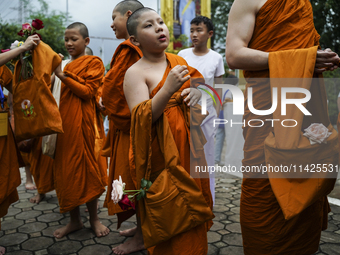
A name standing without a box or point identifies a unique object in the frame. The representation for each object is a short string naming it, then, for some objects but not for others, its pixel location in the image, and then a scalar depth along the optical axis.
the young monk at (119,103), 2.16
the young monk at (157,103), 1.69
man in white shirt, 3.37
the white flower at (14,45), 2.67
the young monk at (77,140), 2.79
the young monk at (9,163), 2.41
